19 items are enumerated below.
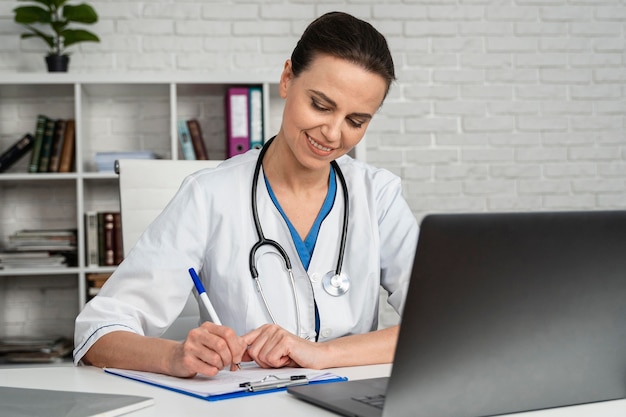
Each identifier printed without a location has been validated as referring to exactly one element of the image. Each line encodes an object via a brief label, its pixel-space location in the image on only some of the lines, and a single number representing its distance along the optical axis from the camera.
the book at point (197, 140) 3.32
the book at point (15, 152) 3.28
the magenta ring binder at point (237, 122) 3.26
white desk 0.87
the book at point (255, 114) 3.28
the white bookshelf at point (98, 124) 3.29
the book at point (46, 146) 3.27
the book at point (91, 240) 3.21
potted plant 3.20
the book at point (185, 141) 3.31
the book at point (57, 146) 3.28
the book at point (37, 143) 3.26
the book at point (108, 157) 3.25
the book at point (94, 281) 3.19
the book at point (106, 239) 3.21
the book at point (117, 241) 3.21
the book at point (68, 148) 3.28
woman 1.39
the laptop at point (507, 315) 0.72
